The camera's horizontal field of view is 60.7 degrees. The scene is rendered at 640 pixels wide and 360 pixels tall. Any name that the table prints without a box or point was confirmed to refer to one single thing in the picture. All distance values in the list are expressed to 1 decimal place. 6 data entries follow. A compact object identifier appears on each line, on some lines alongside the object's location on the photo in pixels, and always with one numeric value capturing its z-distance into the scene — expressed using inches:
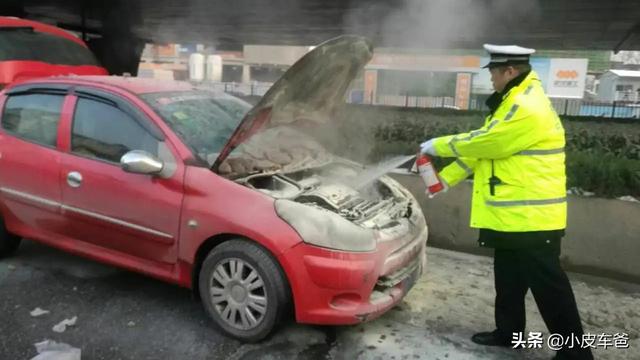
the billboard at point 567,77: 1138.7
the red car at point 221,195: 112.9
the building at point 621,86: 944.3
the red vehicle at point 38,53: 216.4
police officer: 110.2
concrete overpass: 263.7
